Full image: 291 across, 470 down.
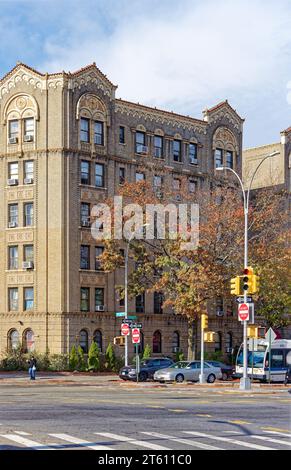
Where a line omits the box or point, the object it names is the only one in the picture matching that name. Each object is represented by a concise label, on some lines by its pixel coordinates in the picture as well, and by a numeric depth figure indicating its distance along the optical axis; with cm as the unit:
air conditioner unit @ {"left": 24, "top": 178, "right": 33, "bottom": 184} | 6312
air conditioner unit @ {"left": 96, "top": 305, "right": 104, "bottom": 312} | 6366
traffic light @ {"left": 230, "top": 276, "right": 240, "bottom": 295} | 3725
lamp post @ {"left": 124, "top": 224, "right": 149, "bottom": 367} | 5453
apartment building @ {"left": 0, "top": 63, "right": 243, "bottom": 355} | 6188
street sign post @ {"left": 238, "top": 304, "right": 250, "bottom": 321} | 3972
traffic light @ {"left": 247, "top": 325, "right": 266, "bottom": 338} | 3931
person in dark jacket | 5094
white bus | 4988
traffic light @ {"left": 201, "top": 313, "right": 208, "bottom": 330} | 4550
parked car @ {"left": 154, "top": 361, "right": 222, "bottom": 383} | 4841
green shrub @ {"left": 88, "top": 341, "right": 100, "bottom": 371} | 6062
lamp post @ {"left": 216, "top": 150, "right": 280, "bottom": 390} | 3909
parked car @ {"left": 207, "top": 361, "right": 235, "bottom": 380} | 5147
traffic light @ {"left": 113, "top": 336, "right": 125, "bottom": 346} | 5250
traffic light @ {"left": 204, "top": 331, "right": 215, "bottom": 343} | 4309
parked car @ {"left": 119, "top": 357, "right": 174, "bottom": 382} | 5125
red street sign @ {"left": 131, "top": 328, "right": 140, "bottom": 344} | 4991
